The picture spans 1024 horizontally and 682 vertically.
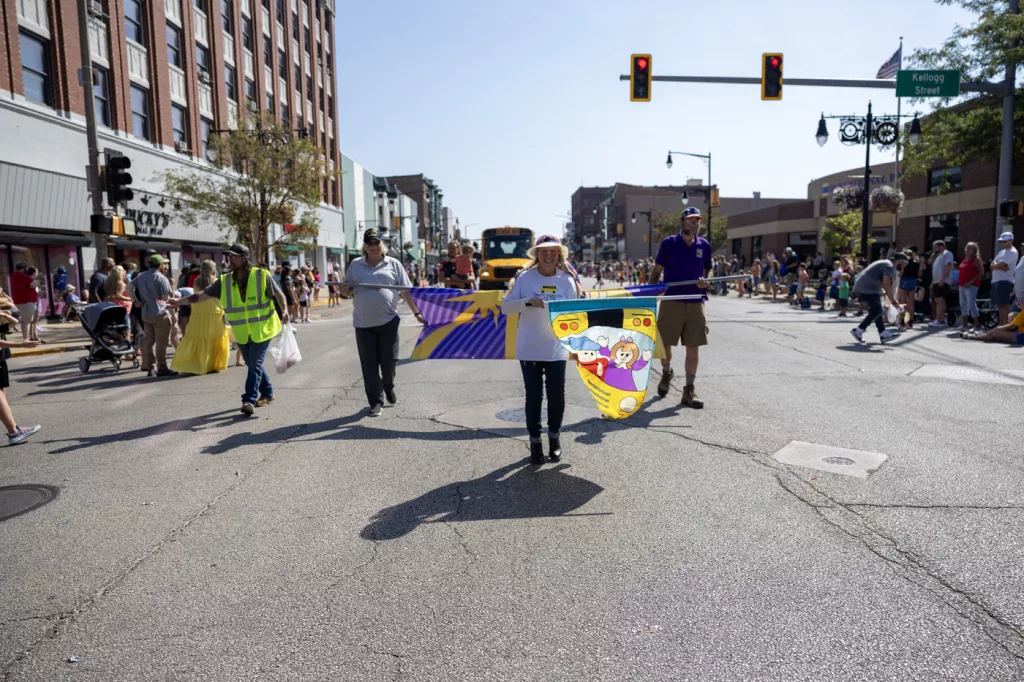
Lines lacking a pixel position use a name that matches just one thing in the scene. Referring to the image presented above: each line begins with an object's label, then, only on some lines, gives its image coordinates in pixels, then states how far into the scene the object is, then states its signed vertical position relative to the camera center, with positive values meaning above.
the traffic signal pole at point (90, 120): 15.27 +3.38
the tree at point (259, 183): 25.36 +3.22
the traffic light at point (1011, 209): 16.70 +1.27
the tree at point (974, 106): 19.02 +4.76
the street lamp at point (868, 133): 24.71 +4.58
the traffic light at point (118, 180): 15.23 +1.99
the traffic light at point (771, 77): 16.86 +4.40
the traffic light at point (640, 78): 16.92 +4.43
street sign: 17.05 +4.25
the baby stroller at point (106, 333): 11.33 -0.90
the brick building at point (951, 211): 29.80 +2.45
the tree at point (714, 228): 71.72 +4.07
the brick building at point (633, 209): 107.38 +9.08
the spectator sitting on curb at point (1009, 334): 11.12 -1.13
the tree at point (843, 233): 45.17 +2.19
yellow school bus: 31.14 +0.86
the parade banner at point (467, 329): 6.98 -0.55
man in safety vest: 7.77 -0.36
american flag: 23.06 +6.39
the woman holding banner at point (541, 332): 5.41 -0.45
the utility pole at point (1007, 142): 17.11 +2.90
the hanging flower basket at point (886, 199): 24.86 +2.30
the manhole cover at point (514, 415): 7.13 -1.43
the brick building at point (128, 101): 20.06 +5.94
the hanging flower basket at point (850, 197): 29.95 +2.86
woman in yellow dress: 10.52 -0.91
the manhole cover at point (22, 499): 4.78 -1.52
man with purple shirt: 7.54 -0.23
